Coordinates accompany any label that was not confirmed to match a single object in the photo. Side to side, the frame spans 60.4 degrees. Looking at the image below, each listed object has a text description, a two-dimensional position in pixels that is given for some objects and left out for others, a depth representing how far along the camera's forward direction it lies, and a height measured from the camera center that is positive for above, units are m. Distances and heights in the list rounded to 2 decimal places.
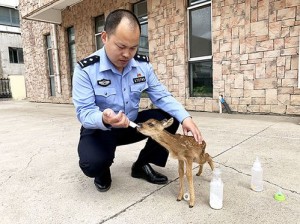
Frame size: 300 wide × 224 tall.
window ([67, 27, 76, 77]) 10.90 +1.67
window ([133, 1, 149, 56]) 7.59 +1.83
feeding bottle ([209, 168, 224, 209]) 1.68 -0.71
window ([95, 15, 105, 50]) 9.34 +2.12
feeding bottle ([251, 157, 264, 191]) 1.90 -0.72
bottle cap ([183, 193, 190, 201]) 1.83 -0.80
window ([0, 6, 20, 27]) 20.50 +5.78
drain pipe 11.30 +1.41
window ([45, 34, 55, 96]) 12.23 +1.21
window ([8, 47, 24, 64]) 20.94 +2.72
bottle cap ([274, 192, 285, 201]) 1.78 -0.81
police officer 1.73 -0.13
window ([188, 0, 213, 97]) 6.09 +0.80
